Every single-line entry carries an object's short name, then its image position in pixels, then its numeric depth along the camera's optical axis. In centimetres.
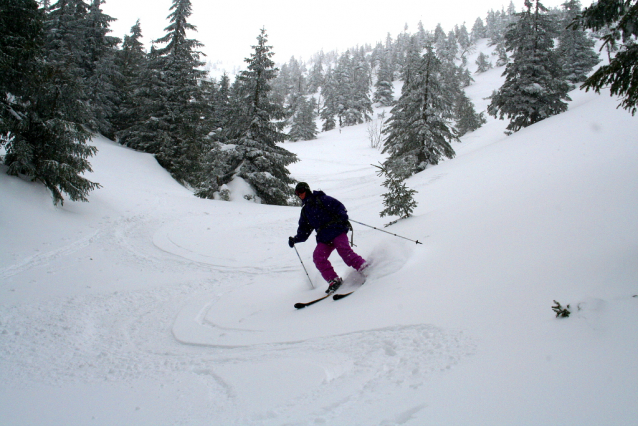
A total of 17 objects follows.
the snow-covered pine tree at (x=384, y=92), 7262
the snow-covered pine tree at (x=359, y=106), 6644
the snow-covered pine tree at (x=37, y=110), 938
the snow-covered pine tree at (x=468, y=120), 4656
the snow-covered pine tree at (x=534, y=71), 2088
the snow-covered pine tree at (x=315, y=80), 10938
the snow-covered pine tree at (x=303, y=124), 6078
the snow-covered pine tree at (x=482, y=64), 9074
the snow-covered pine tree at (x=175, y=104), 2155
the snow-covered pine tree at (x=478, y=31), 12231
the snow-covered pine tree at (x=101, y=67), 2425
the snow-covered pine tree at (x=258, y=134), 1712
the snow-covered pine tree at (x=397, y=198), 834
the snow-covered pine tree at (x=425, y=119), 2069
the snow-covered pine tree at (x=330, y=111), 7068
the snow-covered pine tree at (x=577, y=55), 3381
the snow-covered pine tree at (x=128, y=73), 2669
